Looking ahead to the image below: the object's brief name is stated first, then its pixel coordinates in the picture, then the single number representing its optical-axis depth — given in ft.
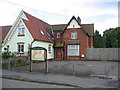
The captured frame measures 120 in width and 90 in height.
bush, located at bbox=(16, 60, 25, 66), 39.76
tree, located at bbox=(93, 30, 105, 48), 102.40
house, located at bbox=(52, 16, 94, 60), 60.36
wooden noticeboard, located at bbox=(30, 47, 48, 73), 30.33
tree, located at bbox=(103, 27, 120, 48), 110.13
